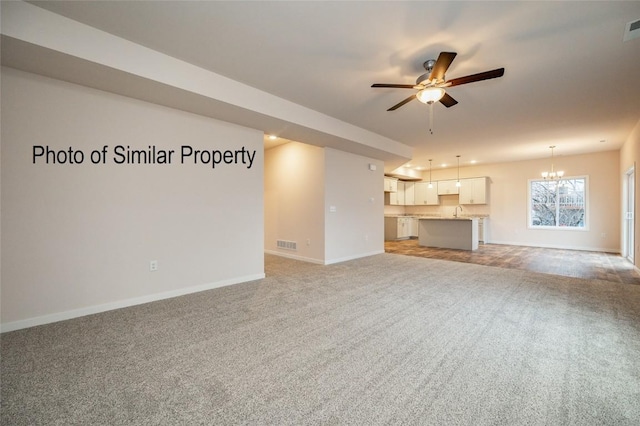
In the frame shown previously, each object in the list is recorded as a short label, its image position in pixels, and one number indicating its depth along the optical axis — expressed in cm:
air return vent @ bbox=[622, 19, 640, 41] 231
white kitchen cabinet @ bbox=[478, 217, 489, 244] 884
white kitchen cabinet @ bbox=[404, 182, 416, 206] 1071
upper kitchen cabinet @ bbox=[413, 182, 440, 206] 1009
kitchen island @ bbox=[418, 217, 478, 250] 739
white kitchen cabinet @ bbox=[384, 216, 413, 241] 982
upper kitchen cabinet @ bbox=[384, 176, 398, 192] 955
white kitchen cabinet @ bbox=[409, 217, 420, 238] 1048
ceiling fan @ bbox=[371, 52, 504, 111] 242
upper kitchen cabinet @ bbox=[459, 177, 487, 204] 884
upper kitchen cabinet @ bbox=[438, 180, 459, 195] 961
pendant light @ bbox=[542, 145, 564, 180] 753
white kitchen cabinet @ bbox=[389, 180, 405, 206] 1027
